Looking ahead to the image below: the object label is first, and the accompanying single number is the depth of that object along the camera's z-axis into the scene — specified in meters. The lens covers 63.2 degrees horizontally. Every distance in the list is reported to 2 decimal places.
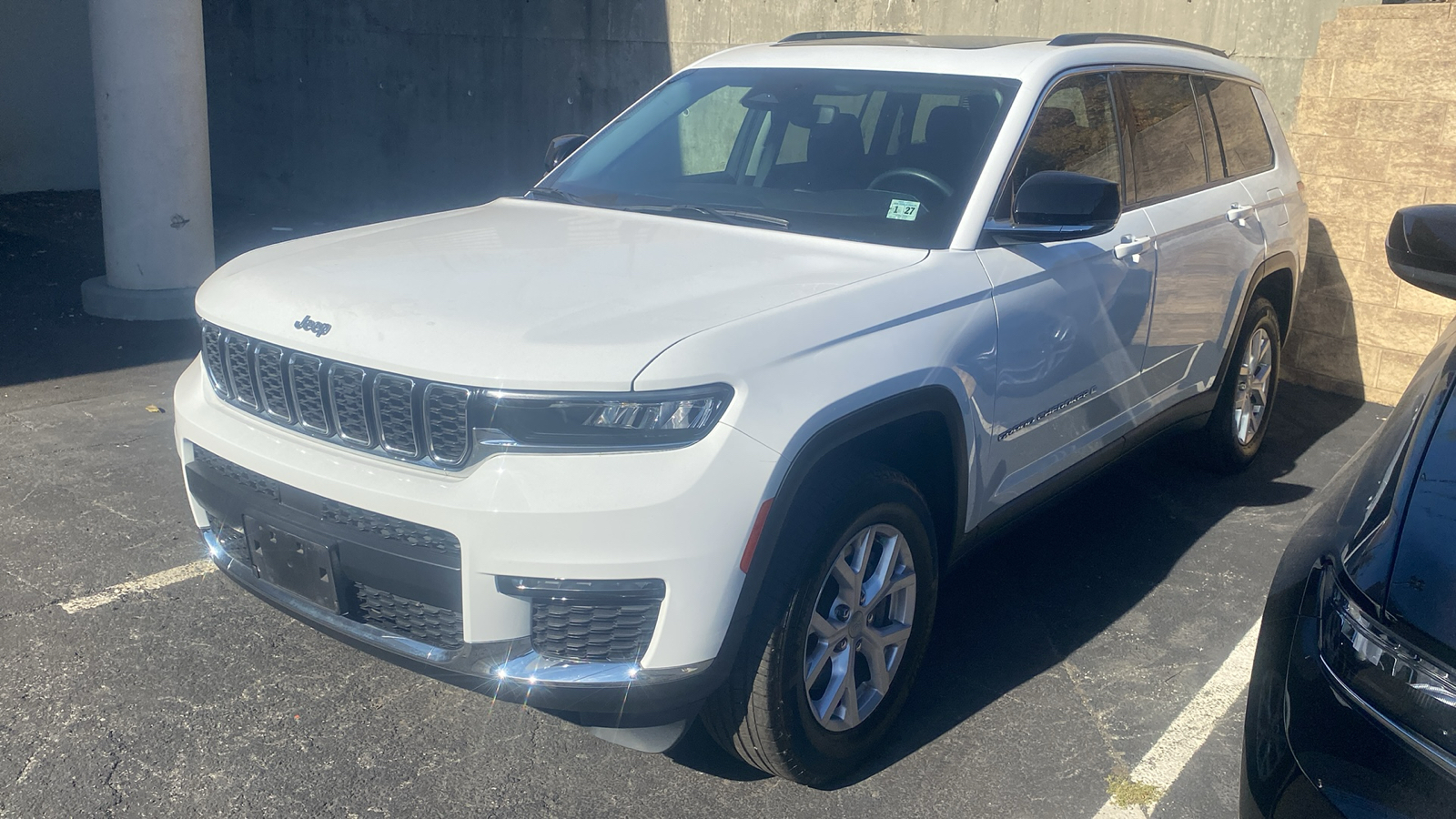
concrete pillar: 7.31
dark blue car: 1.84
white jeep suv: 2.45
